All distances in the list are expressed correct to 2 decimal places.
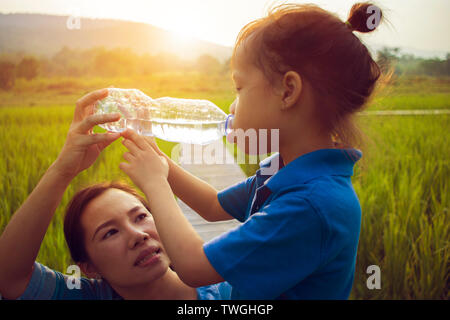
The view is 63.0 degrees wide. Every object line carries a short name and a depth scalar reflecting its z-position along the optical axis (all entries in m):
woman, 1.05
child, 0.83
